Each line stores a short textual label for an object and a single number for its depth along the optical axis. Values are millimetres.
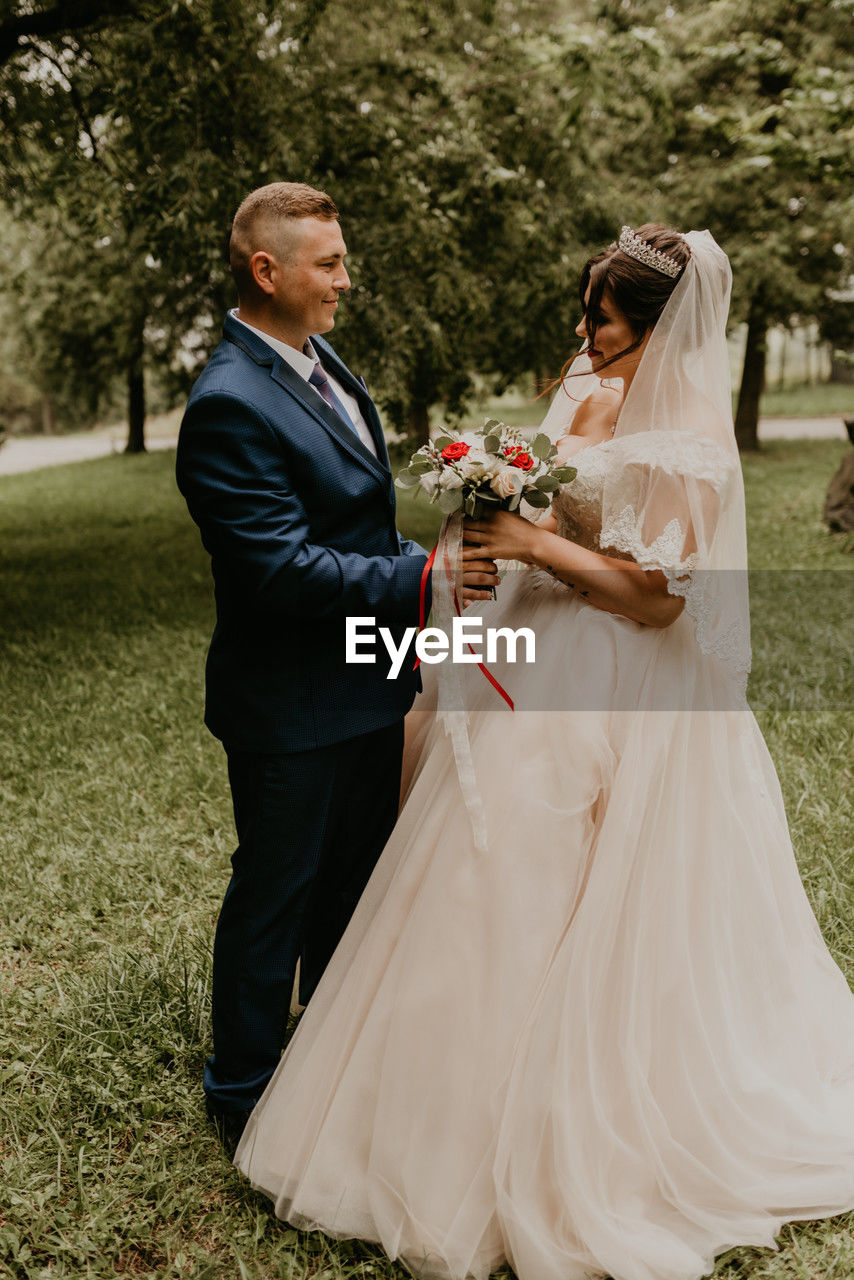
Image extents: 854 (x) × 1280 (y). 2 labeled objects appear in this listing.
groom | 2346
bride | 2400
